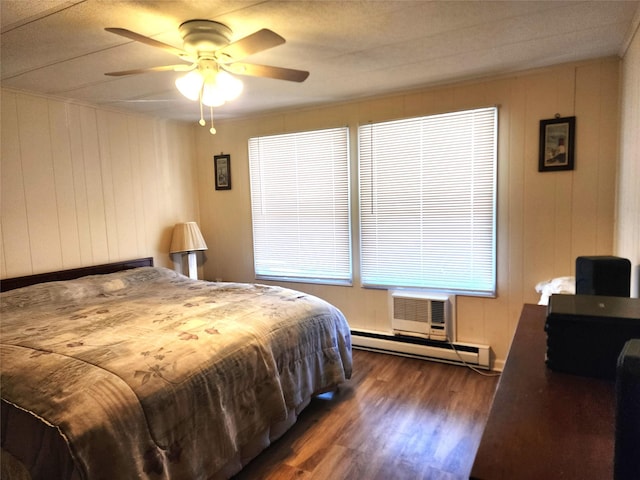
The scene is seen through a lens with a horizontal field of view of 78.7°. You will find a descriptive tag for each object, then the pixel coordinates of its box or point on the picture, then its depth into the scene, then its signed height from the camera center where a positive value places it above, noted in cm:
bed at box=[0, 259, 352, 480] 135 -71
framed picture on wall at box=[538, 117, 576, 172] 277 +38
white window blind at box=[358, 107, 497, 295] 309 -1
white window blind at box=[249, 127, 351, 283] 368 +0
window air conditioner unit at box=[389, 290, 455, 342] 326 -96
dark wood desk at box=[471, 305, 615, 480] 83 -57
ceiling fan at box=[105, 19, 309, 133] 193 +72
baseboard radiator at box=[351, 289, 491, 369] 322 -110
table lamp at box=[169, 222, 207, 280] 399 -34
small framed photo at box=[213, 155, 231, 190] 426 +40
